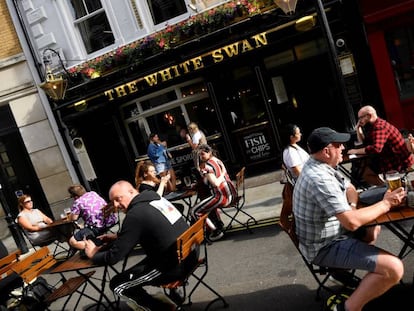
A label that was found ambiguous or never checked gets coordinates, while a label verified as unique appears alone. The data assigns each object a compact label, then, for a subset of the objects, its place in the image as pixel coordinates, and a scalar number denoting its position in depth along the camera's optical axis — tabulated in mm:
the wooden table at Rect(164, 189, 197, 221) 5891
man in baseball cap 2592
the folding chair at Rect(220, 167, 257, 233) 5699
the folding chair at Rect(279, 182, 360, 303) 3217
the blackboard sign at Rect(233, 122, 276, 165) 8922
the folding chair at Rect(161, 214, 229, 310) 3314
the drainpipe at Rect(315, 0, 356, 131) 5480
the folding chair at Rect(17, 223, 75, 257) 6941
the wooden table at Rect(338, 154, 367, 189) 5079
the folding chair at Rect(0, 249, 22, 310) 4168
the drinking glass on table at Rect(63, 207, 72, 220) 6931
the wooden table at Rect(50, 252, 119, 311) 3830
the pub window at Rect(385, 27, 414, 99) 7883
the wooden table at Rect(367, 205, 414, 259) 2668
